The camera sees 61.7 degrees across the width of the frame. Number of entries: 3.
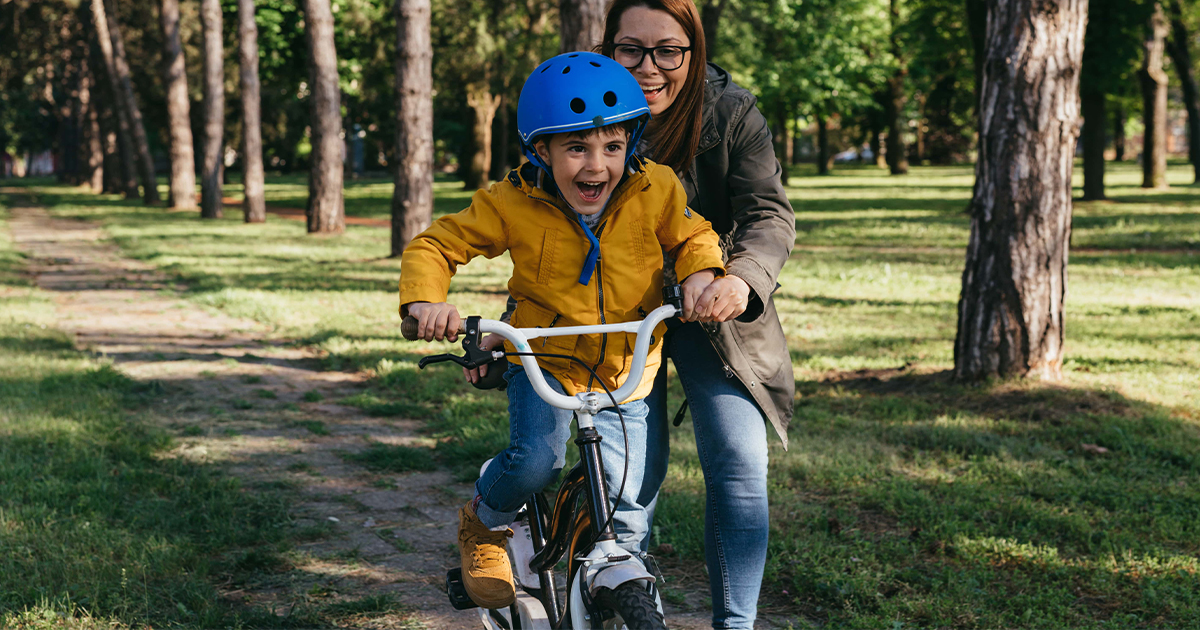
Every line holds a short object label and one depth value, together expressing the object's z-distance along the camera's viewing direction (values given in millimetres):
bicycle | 2438
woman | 2895
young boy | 2551
